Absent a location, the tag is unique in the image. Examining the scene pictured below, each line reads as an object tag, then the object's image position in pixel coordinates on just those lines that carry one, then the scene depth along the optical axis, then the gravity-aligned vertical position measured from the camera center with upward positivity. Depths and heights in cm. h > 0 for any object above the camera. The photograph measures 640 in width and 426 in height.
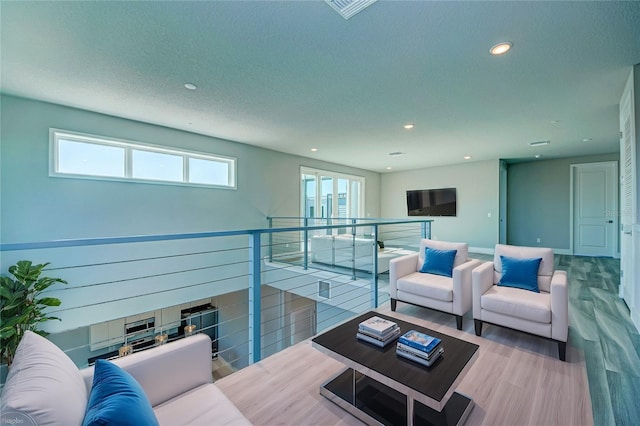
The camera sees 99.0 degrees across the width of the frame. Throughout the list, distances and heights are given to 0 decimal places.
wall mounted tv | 766 +30
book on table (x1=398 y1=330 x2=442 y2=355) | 150 -74
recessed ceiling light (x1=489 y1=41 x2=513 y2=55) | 222 +137
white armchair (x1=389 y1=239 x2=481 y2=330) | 275 -77
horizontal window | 362 +79
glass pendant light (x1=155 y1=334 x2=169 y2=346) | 462 -216
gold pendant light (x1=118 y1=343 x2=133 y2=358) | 406 -211
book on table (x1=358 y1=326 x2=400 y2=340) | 170 -77
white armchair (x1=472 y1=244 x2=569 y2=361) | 217 -77
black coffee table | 133 -83
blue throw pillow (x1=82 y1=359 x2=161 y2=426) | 72 -56
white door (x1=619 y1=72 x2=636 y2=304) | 282 +23
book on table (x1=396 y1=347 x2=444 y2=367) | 147 -80
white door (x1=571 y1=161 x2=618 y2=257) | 625 +6
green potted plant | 268 -95
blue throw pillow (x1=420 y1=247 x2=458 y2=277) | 317 -59
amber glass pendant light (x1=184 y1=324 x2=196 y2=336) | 563 -240
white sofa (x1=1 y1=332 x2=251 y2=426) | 71 -66
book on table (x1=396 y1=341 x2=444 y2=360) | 148 -77
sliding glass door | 685 +50
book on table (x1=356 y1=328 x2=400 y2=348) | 168 -80
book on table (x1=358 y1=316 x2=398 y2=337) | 171 -74
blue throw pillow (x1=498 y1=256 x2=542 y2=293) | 264 -61
